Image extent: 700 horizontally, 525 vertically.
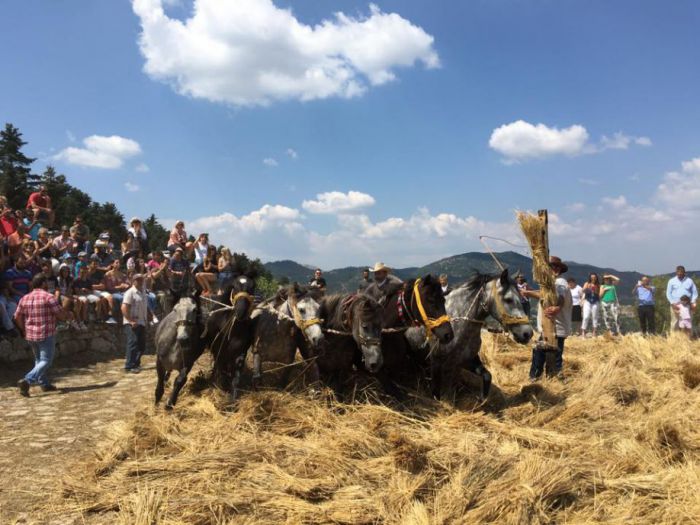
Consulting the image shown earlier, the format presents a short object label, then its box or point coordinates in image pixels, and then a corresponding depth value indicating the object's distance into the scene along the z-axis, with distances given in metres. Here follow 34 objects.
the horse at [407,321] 6.08
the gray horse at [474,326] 6.46
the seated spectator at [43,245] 11.62
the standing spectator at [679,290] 12.44
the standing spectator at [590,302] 14.33
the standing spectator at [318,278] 11.74
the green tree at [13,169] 36.84
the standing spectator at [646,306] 13.63
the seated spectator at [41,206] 14.10
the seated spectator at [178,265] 12.98
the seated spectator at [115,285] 12.59
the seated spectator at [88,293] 11.98
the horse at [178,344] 6.47
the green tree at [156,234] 43.88
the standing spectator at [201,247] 14.07
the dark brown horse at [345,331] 5.85
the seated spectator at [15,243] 11.04
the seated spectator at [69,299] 11.11
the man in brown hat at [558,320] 7.67
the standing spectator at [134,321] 10.26
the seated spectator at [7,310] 9.73
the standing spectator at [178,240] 14.46
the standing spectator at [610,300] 14.17
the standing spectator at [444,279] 12.31
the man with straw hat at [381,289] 6.88
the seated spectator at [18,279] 10.16
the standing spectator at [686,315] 12.38
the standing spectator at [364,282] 7.60
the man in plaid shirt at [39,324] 8.37
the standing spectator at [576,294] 12.09
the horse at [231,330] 6.76
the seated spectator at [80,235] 13.44
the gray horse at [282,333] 6.80
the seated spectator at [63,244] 12.71
